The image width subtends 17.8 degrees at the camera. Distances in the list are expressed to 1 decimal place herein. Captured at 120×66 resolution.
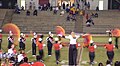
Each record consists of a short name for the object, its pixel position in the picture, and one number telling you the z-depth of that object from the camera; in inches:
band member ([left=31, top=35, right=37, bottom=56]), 1001.8
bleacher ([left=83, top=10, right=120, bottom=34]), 1818.4
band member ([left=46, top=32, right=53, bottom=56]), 1011.9
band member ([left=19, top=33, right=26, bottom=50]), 1049.5
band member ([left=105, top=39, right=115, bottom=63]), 880.9
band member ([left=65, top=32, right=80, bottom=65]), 753.0
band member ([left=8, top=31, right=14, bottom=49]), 1076.8
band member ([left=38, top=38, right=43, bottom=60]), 932.6
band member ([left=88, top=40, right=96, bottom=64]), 877.2
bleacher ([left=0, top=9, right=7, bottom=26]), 1946.6
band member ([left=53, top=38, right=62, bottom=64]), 908.0
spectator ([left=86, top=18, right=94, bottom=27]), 1838.0
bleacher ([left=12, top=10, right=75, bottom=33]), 1836.9
